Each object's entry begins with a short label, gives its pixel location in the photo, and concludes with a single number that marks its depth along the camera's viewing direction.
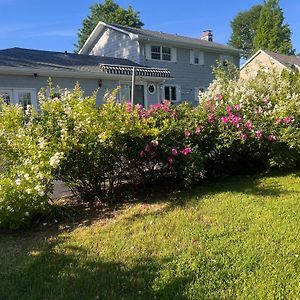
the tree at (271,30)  36.71
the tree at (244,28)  57.45
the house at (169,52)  19.23
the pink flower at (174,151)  4.31
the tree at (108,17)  39.47
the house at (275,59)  27.28
